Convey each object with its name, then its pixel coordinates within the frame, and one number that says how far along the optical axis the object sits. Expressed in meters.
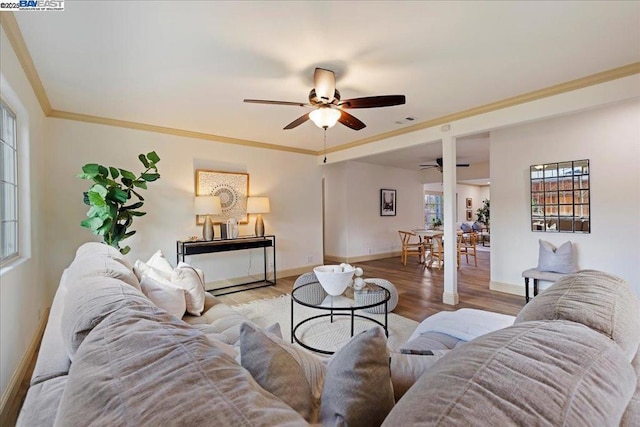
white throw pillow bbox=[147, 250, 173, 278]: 2.13
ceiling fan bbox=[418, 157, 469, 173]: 6.23
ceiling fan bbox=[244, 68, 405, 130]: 2.47
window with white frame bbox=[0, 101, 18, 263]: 2.26
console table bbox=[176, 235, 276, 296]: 4.04
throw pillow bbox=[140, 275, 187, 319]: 1.87
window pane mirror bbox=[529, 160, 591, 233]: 3.67
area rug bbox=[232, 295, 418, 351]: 2.73
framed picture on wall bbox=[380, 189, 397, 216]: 7.62
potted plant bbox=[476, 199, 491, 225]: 10.51
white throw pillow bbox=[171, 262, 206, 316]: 2.15
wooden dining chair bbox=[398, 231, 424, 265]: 6.54
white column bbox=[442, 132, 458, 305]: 3.79
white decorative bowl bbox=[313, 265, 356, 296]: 2.39
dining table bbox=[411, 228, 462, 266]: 6.25
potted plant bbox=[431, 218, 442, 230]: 8.13
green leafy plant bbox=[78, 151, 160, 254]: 3.14
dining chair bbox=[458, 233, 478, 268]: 6.37
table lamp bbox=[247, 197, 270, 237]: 4.70
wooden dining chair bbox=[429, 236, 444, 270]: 6.19
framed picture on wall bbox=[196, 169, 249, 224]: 4.48
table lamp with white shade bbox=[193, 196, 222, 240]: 4.16
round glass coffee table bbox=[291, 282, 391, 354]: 2.41
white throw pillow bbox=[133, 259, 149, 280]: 2.00
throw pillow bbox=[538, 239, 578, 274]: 3.55
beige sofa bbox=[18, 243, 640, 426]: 0.47
